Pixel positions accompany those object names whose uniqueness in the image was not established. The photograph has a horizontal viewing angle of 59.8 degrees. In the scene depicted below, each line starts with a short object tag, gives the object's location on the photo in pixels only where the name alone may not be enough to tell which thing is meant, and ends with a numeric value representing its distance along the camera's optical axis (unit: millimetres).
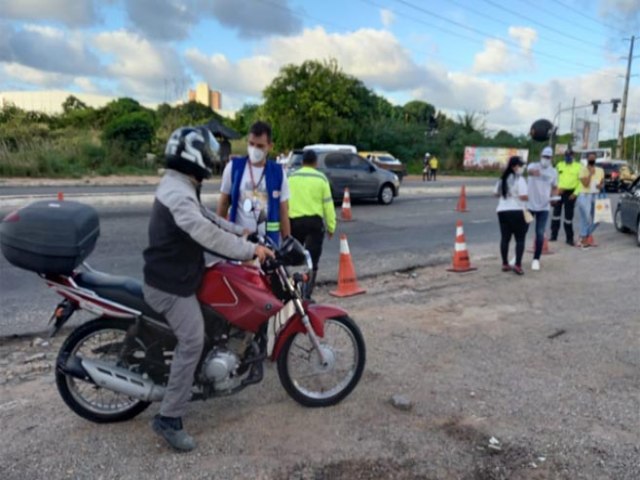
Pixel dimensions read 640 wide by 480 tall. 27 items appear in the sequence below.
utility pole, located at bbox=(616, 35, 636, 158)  51062
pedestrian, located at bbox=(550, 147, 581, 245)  11094
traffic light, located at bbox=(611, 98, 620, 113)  40969
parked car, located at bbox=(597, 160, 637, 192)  28906
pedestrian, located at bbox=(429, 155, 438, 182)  39562
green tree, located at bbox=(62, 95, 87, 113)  55281
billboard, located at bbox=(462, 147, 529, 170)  54000
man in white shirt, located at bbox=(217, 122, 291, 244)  4547
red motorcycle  3342
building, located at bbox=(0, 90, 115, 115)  61581
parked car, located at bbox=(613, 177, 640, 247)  11812
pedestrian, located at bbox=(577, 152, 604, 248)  11094
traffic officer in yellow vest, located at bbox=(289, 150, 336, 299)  5988
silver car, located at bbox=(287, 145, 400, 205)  17516
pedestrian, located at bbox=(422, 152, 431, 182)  39656
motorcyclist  3207
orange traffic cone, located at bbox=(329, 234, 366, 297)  7062
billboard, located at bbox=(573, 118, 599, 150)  56056
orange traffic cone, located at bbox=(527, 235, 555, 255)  10434
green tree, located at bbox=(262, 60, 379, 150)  40938
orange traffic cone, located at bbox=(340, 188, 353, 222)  14602
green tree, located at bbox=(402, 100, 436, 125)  76725
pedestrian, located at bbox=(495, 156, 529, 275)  8086
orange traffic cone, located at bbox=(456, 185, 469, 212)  17977
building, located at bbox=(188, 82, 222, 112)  98000
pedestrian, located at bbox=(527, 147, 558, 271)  8852
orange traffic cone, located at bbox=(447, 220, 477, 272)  8656
